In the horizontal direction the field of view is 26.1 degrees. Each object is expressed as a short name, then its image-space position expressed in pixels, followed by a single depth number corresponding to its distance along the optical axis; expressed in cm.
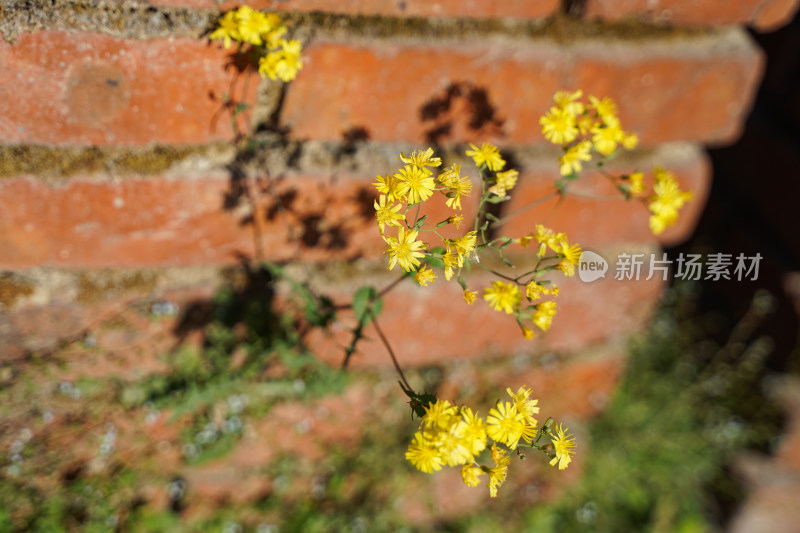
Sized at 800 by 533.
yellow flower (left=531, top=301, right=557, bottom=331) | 82
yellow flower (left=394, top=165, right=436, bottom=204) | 79
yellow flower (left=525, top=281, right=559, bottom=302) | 81
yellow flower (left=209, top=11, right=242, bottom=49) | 78
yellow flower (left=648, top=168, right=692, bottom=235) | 85
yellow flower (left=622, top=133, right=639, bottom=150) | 83
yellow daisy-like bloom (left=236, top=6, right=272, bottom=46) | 77
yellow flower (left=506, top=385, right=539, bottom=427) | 80
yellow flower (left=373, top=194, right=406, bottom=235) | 79
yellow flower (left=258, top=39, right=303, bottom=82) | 78
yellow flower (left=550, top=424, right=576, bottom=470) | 79
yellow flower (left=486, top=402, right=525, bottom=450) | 80
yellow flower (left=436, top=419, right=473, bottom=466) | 78
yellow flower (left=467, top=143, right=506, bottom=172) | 81
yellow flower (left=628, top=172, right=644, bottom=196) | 85
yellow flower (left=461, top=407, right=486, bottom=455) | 78
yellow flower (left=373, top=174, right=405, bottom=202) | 79
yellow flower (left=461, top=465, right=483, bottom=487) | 78
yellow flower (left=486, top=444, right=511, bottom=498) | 79
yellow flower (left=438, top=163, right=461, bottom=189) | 80
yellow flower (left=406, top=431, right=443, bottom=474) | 78
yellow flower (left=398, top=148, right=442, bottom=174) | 78
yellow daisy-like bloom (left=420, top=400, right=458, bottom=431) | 78
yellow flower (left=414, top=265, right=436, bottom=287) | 79
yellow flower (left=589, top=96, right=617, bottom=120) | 82
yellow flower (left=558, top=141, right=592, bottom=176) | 82
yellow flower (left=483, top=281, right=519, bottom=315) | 82
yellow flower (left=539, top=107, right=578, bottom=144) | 82
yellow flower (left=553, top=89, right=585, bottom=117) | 82
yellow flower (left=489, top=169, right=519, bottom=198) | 82
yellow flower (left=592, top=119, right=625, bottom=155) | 82
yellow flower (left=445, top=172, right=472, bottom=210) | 80
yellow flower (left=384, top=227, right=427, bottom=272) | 79
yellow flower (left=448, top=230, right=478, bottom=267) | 79
